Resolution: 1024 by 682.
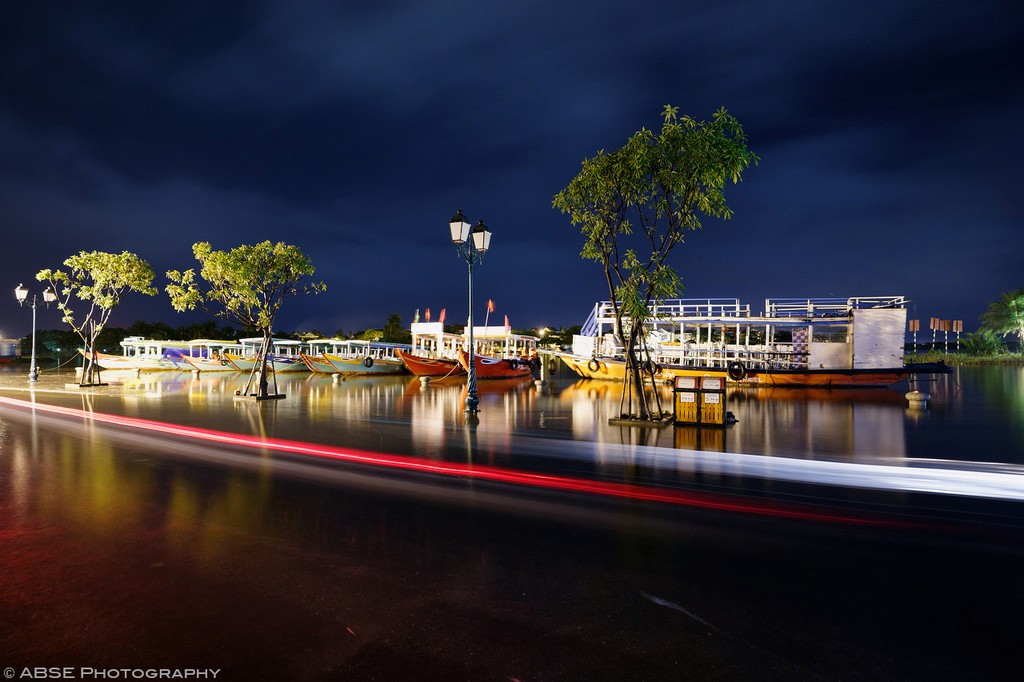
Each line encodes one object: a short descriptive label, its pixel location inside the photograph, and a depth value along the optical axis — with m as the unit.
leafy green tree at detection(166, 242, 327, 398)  18.72
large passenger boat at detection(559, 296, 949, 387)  27.25
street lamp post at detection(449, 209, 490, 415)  14.17
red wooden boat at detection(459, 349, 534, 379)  32.60
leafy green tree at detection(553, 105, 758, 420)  11.77
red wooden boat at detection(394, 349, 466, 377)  33.44
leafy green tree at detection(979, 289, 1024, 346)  64.06
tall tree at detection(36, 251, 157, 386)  23.44
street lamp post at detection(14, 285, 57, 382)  24.64
